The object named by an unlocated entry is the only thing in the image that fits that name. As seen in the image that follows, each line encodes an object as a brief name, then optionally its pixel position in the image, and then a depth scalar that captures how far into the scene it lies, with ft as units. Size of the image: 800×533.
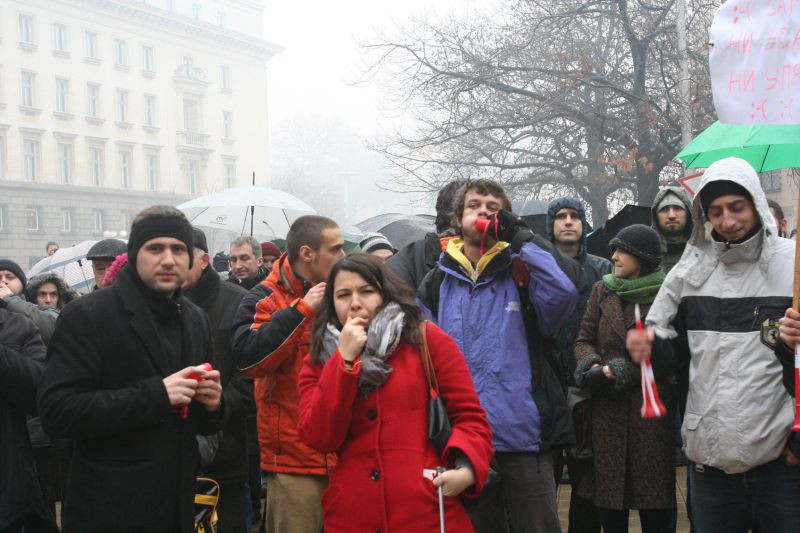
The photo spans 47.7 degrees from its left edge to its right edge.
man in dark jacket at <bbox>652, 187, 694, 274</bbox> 20.40
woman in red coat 11.12
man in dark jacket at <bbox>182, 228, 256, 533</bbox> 17.04
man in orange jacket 14.56
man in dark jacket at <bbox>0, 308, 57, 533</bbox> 13.41
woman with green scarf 16.30
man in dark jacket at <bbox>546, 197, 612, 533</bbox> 18.65
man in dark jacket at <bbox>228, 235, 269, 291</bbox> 28.04
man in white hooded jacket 12.50
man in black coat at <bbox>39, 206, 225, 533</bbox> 11.32
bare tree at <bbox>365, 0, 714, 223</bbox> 50.42
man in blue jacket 14.19
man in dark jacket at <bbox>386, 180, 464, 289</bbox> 16.42
